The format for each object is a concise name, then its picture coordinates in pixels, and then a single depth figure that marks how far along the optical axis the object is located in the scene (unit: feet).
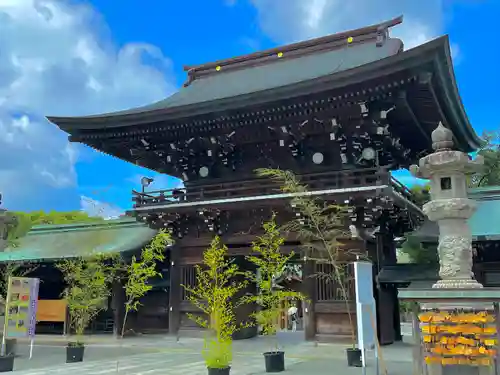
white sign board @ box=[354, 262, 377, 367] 29.29
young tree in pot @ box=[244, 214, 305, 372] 38.29
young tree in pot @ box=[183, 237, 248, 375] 32.89
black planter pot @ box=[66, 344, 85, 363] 45.34
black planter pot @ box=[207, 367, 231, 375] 32.45
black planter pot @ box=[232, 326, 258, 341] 62.18
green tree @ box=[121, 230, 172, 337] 39.96
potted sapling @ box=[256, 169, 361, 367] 47.63
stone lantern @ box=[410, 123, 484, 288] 31.40
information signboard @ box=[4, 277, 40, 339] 44.50
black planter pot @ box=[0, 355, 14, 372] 40.44
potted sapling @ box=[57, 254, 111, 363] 45.54
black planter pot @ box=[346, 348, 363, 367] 39.55
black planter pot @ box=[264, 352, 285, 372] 38.17
